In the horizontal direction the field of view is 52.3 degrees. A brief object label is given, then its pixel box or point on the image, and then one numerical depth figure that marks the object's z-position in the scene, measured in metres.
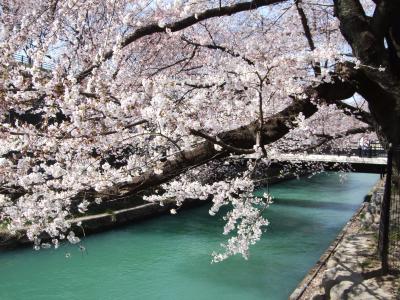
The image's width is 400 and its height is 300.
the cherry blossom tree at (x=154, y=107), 3.42
